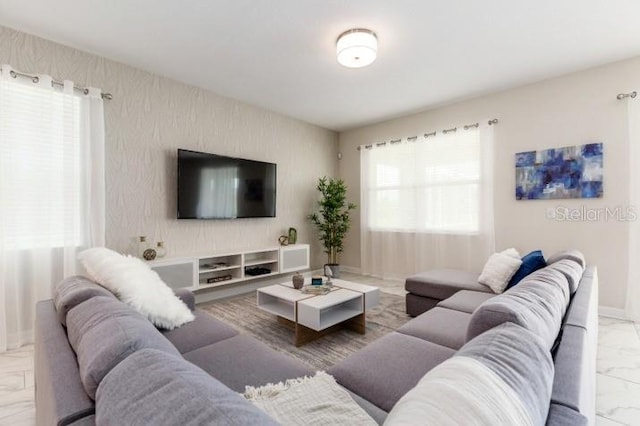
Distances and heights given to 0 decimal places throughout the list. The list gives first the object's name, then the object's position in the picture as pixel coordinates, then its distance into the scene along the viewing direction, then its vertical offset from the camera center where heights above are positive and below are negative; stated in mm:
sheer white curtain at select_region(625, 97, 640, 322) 2832 +99
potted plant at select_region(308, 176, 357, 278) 4801 -98
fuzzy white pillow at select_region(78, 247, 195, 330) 1524 -384
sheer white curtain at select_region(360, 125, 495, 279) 3787 +112
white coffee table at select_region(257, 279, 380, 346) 2311 -823
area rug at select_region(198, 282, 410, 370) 2262 -1069
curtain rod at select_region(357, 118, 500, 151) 3693 +1094
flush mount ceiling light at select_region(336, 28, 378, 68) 2367 +1336
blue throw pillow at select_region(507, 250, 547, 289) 2400 -445
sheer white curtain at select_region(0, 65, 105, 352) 2355 +213
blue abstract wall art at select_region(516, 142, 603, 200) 3057 +414
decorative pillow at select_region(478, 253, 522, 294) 2537 -530
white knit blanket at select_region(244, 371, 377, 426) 917 -642
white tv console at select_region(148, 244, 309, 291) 3092 -643
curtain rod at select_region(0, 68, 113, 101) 2373 +1132
